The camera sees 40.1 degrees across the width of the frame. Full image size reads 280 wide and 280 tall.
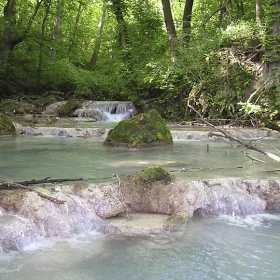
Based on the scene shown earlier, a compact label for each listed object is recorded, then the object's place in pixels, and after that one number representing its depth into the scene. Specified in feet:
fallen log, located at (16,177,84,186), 16.31
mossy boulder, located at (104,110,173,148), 31.42
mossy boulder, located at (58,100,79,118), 56.29
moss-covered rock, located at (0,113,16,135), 40.04
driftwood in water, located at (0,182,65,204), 14.49
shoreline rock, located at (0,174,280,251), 14.19
